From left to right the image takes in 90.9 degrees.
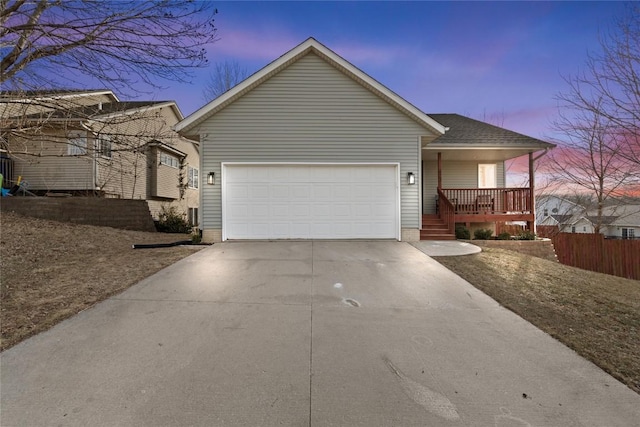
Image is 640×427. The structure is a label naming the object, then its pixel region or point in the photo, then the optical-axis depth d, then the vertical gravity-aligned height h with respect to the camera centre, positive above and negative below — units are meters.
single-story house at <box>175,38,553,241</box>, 9.45 +1.86
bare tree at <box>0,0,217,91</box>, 4.55 +2.66
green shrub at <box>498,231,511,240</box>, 11.14 -0.78
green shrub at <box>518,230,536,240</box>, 10.95 -0.77
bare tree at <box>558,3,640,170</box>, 7.39 +3.04
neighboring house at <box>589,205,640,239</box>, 28.55 -1.50
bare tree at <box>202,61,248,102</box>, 22.08 +9.72
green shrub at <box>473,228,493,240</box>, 11.19 -0.71
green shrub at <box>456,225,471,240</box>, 11.26 -0.67
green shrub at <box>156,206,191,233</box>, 14.26 -0.40
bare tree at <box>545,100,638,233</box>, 9.68 +1.97
